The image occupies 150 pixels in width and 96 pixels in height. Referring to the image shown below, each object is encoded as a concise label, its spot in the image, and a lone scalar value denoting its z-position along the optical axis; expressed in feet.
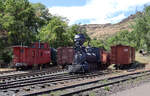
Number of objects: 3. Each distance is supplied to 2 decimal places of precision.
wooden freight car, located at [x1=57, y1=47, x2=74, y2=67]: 65.10
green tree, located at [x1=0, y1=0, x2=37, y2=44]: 78.32
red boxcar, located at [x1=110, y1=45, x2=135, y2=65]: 64.18
